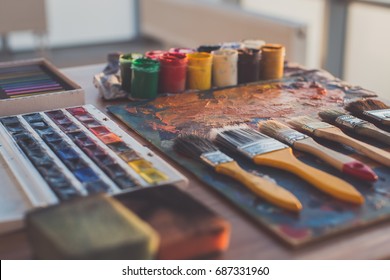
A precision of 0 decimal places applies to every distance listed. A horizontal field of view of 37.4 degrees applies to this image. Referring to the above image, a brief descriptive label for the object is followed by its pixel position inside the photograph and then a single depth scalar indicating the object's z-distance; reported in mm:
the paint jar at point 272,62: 1567
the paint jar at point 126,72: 1454
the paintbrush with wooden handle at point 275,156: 914
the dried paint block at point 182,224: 748
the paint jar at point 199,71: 1476
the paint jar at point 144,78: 1407
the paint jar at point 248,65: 1537
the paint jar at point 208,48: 1585
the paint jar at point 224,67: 1503
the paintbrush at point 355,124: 1146
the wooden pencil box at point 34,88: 1275
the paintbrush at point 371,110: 1230
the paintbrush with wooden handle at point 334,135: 1053
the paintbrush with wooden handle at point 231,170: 888
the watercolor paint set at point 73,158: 921
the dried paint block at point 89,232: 675
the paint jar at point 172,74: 1442
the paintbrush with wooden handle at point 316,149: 970
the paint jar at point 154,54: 1494
